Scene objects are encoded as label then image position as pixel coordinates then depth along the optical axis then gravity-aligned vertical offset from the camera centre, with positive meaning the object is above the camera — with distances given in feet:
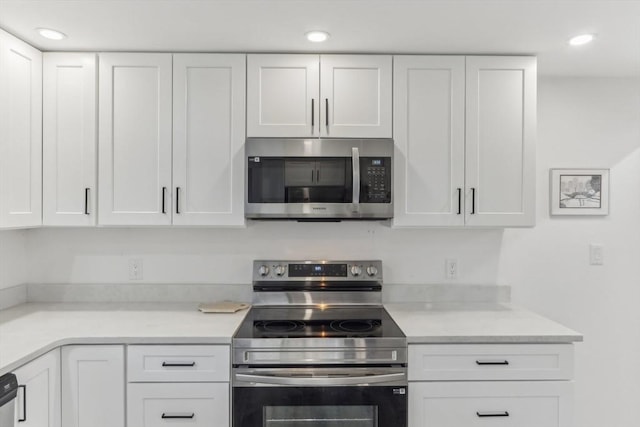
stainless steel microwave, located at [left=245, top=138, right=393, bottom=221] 7.22 +0.48
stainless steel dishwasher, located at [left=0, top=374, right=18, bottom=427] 4.73 -2.17
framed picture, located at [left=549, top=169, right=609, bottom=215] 8.53 +0.34
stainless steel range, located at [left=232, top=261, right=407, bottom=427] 6.02 -2.44
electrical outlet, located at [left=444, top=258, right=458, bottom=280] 8.47 -1.20
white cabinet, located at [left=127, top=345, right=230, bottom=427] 6.12 -2.64
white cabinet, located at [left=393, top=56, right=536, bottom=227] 7.43 +1.25
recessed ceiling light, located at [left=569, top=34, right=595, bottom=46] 6.65 +2.70
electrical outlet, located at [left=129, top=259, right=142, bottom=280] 8.38 -1.23
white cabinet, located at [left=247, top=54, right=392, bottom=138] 7.38 +1.92
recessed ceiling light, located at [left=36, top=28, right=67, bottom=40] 6.60 +2.71
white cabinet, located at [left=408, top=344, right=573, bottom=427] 6.25 -2.60
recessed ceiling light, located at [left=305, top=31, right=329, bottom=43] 6.64 +2.72
